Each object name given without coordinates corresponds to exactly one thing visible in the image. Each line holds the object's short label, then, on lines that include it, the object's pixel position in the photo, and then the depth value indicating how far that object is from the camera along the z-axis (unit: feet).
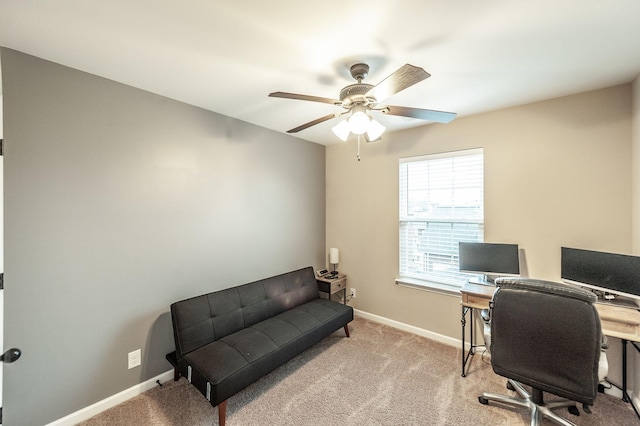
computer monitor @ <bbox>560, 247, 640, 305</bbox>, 5.90
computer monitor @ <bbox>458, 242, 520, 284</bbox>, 7.84
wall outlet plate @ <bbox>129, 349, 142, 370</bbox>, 6.74
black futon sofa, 6.01
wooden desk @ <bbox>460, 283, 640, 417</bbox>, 5.37
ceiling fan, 5.17
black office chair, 4.79
